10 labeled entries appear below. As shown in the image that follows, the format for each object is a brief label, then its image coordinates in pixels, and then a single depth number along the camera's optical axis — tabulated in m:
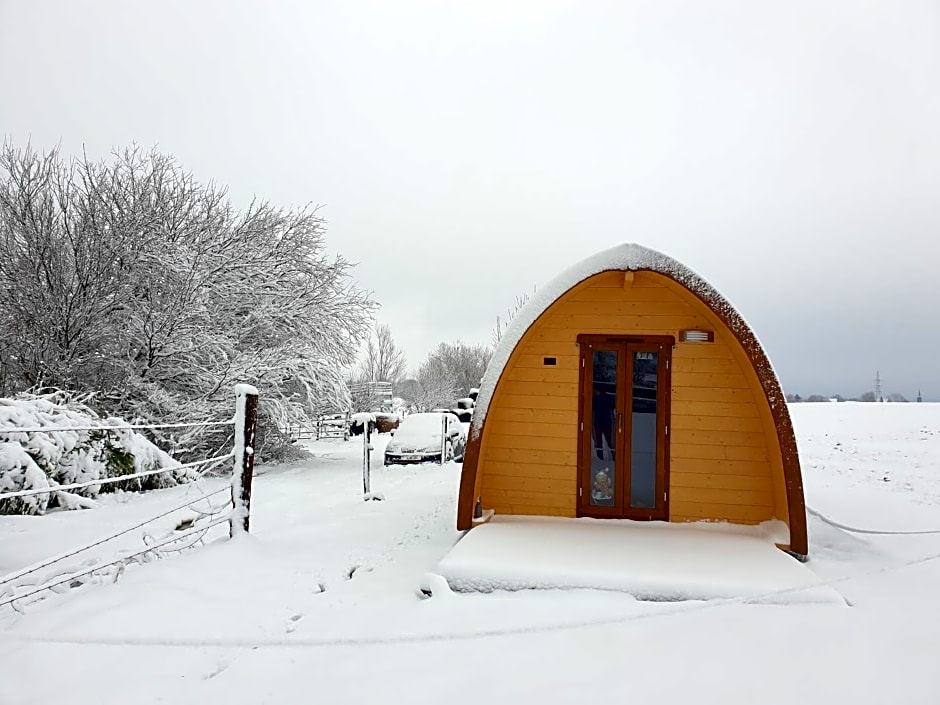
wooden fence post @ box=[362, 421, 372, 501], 8.94
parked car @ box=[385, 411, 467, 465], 14.47
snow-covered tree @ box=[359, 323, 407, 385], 44.56
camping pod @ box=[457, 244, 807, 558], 6.00
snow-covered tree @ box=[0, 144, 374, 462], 12.26
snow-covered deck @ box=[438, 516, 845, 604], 4.16
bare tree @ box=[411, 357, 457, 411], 44.81
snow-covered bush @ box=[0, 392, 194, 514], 7.12
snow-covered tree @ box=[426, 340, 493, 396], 46.81
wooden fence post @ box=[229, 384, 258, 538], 5.43
